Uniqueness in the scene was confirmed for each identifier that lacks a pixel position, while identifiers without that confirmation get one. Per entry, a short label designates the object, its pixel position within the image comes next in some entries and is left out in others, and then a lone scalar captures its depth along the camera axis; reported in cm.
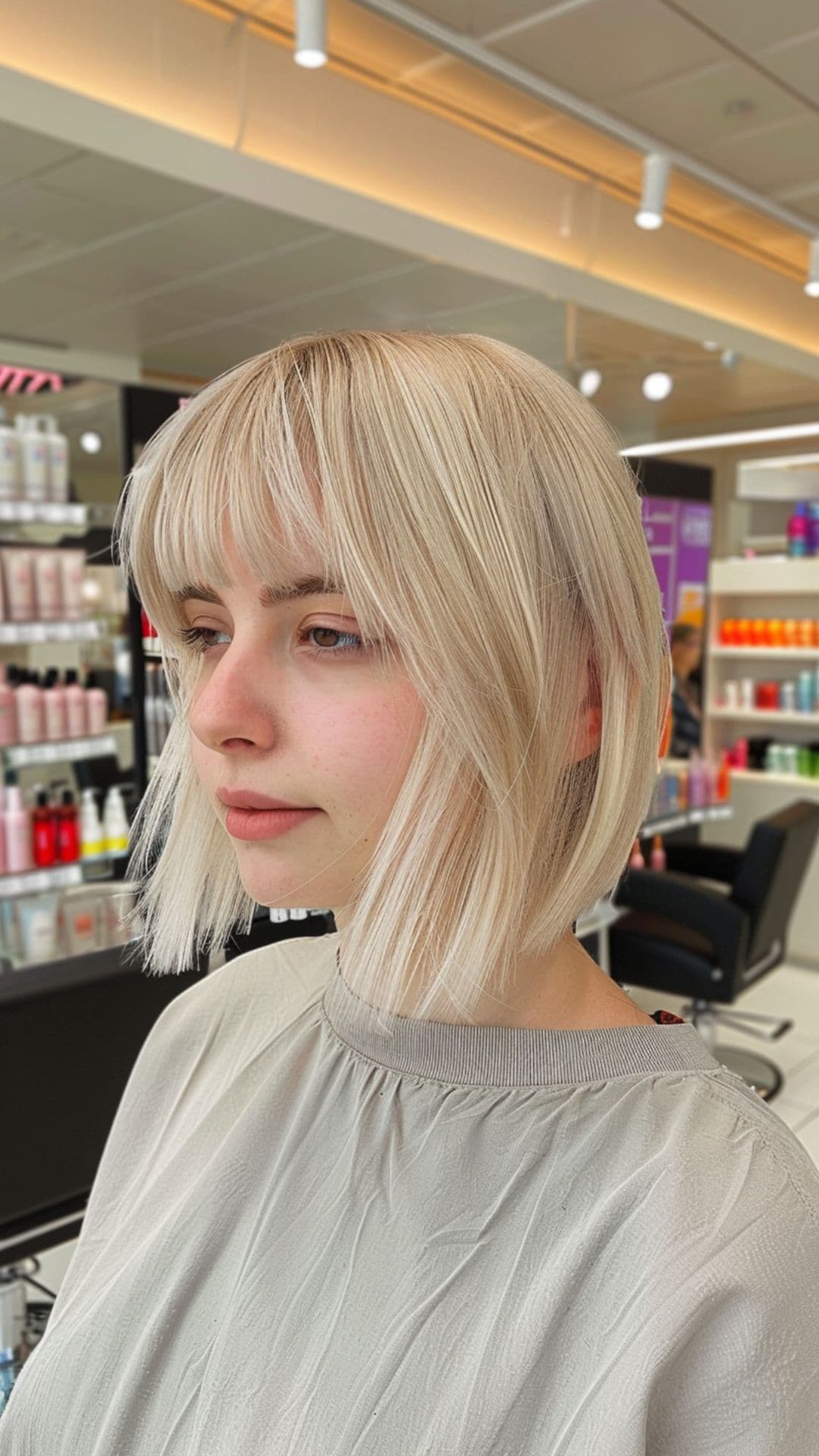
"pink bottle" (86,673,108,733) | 298
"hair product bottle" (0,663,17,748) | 278
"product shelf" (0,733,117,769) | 281
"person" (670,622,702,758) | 367
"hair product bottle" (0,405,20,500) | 276
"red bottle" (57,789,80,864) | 287
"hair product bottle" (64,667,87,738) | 293
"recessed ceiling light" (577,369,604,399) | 376
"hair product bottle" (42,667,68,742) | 288
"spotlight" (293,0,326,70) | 207
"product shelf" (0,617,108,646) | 273
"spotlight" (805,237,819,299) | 320
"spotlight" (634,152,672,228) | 293
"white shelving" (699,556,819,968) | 432
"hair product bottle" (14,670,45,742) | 282
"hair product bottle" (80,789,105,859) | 290
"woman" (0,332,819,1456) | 59
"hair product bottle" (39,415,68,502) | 286
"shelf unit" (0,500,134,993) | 276
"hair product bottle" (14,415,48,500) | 281
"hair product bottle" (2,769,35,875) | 276
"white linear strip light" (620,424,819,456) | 329
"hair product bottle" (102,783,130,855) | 294
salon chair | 294
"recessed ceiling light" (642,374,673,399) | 368
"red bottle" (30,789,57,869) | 284
